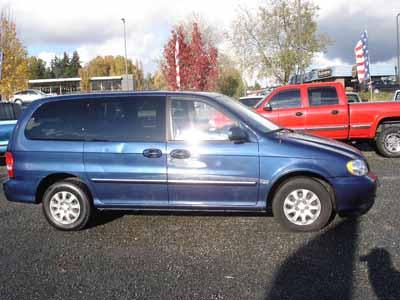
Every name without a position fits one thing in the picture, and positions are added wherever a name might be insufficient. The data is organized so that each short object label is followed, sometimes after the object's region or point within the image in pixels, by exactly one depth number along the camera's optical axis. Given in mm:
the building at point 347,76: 49697
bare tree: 26516
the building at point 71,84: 67688
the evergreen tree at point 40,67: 94500
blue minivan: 4836
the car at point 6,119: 10266
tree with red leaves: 25109
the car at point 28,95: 38991
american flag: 15664
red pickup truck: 9641
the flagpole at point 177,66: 14891
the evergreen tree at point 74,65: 106188
